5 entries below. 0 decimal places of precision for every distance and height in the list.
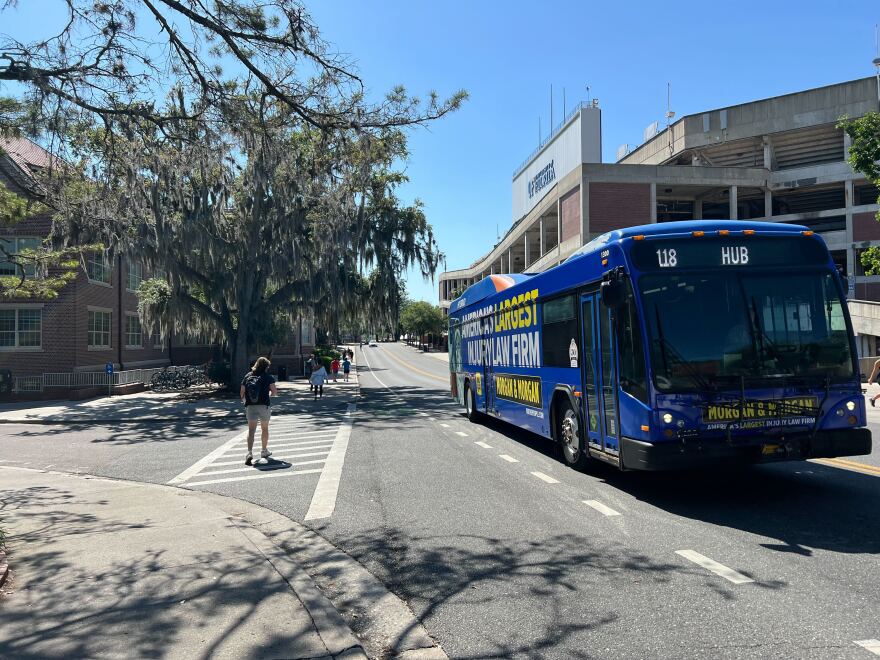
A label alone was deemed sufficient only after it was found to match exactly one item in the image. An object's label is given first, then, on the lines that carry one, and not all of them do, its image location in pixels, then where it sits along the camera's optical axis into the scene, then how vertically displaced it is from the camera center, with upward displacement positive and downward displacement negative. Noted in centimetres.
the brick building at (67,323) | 2723 +159
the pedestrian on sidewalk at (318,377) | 2504 -98
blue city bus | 672 -6
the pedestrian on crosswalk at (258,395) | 1060 -68
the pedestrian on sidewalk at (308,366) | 3453 -85
